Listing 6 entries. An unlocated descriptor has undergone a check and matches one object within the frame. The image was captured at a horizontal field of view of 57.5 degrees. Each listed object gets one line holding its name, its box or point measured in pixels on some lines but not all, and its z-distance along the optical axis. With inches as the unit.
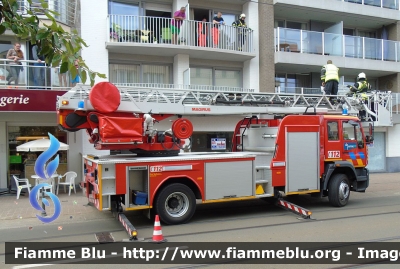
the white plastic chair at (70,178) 515.5
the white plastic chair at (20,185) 490.0
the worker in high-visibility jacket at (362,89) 453.2
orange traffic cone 262.2
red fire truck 302.8
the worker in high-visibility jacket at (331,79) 458.5
